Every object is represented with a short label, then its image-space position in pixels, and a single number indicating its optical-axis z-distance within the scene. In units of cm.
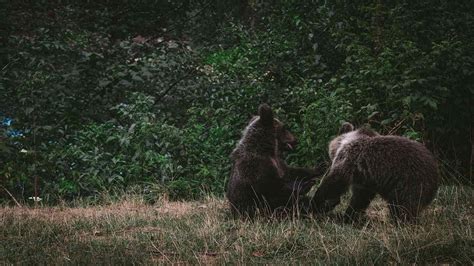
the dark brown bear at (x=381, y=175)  1337
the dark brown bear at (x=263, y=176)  1466
